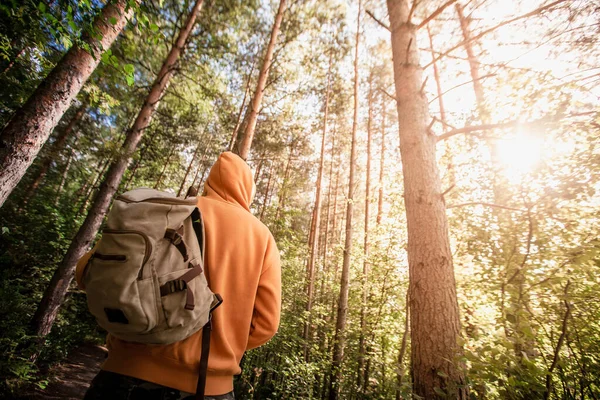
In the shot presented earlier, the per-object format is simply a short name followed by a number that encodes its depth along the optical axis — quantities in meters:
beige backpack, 1.06
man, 1.24
